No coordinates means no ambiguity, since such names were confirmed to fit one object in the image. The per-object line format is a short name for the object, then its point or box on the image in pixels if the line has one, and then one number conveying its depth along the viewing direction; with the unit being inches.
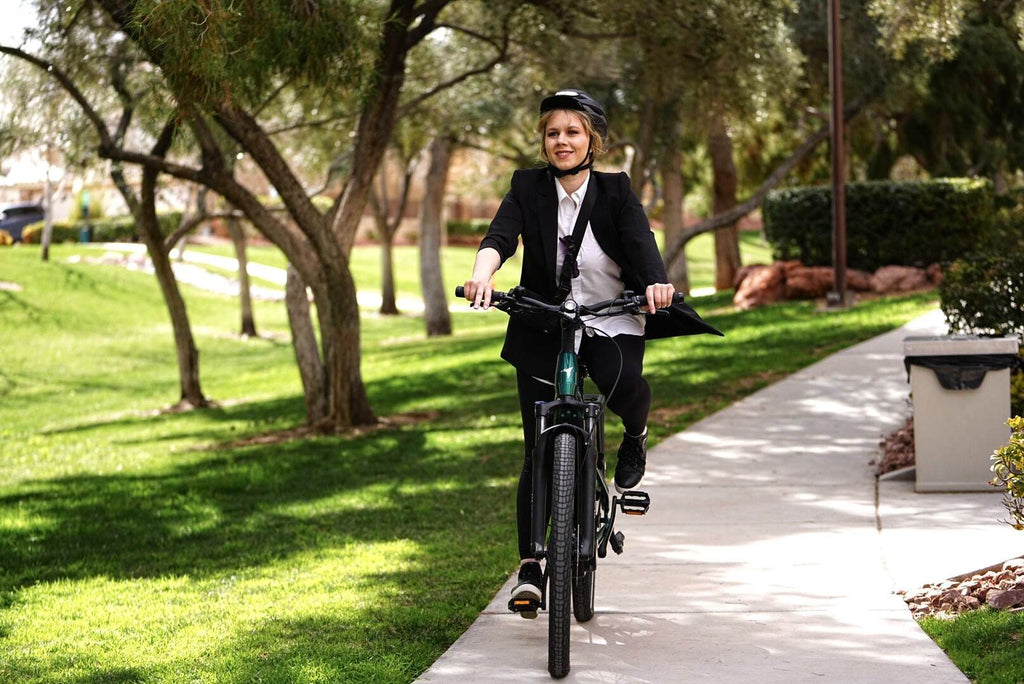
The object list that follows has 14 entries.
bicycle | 179.9
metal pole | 713.6
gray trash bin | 307.7
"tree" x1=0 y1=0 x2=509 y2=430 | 311.9
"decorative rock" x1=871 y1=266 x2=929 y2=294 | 828.0
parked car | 1935.3
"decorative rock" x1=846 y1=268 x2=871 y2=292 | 840.3
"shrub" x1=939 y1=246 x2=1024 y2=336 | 367.2
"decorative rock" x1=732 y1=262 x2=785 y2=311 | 858.1
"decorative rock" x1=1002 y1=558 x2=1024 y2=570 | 229.5
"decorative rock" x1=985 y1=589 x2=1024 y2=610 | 211.6
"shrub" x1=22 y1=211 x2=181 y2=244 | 1988.2
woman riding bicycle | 195.6
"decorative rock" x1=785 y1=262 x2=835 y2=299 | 836.6
